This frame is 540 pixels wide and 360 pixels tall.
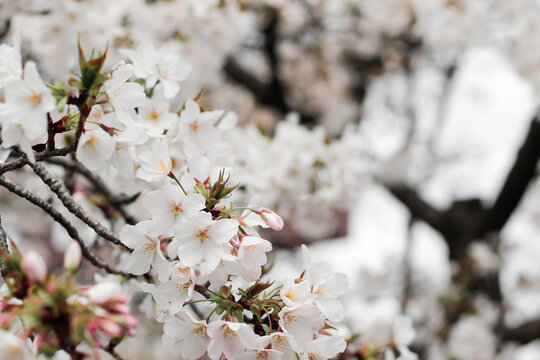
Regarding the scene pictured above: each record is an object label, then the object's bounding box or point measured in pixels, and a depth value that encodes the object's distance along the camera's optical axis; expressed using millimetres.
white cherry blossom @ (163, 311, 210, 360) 825
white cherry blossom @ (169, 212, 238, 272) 811
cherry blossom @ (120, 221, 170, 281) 828
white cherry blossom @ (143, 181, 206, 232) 823
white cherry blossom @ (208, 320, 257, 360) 808
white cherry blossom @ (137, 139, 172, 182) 850
